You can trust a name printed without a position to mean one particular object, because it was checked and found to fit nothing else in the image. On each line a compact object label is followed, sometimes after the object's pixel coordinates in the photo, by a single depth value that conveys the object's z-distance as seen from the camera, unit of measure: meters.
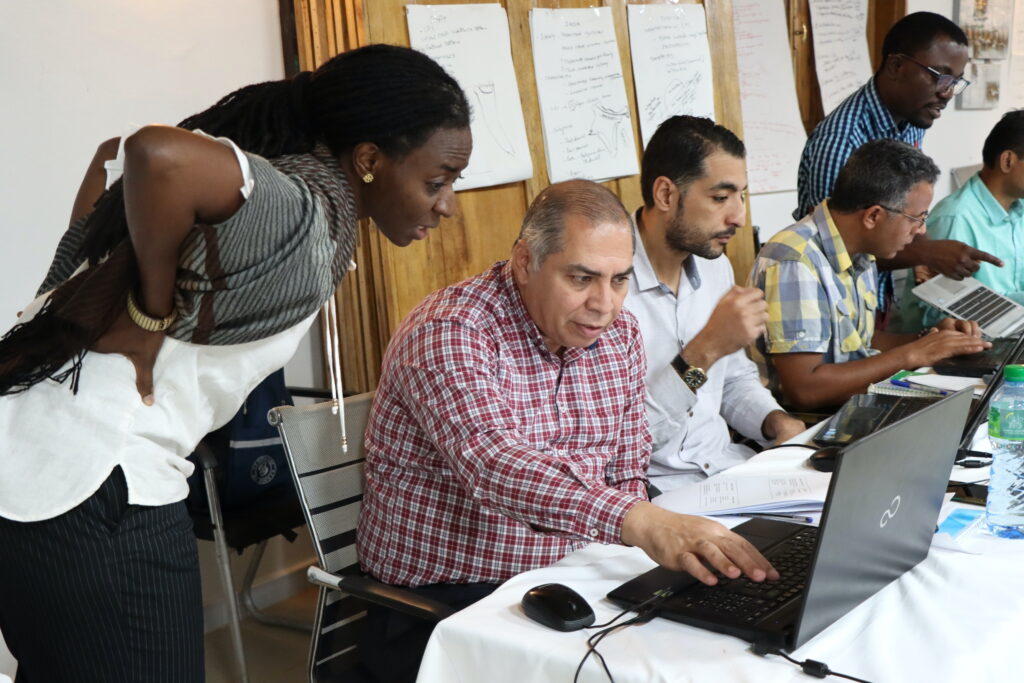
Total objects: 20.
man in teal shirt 3.41
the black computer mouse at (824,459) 1.69
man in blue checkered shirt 3.33
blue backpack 2.35
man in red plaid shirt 1.58
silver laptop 2.80
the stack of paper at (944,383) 2.28
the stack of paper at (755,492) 1.48
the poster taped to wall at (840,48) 5.08
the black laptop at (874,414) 1.80
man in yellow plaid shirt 2.54
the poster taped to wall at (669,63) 3.51
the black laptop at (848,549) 1.00
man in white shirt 2.26
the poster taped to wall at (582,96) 3.15
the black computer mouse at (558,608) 1.11
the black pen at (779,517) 1.44
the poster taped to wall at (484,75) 2.79
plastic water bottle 1.42
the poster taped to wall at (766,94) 4.67
